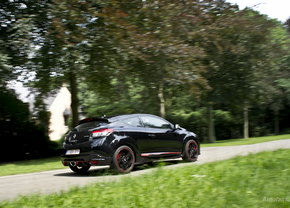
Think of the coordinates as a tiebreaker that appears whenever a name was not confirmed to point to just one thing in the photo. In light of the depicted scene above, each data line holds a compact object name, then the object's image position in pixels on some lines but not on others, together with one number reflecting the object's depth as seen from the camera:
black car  7.32
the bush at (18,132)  14.62
